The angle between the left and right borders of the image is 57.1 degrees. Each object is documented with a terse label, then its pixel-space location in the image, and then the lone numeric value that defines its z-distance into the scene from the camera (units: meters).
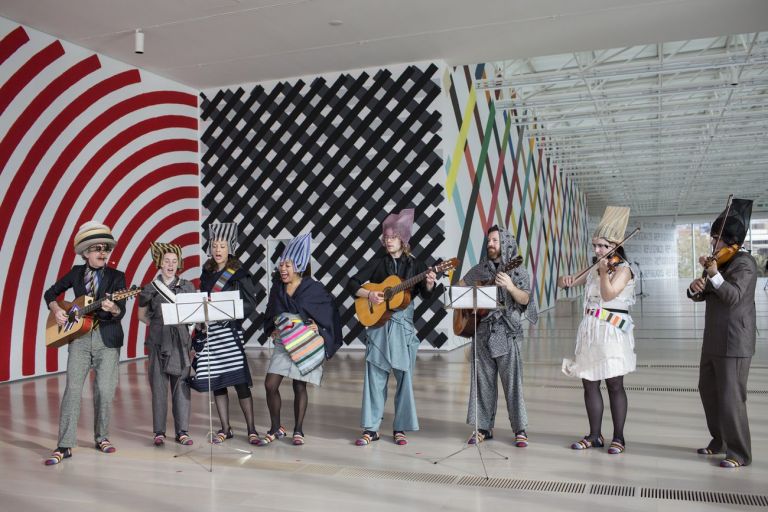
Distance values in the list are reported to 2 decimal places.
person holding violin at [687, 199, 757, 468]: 3.35
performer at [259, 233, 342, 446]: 3.97
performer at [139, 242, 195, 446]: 4.03
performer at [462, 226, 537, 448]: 3.91
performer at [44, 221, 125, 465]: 3.81
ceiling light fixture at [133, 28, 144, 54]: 6.63
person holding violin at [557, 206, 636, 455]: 3.59
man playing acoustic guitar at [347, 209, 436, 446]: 4.00
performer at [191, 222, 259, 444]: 3.98
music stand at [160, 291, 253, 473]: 3.62
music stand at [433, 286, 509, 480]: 3.62
